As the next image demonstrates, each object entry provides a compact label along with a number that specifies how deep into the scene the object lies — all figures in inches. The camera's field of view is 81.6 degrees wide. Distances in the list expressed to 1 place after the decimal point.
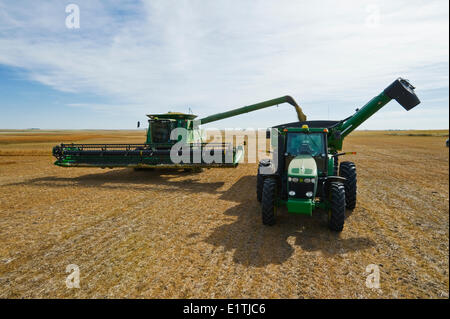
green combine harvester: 445.7
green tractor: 226.4
